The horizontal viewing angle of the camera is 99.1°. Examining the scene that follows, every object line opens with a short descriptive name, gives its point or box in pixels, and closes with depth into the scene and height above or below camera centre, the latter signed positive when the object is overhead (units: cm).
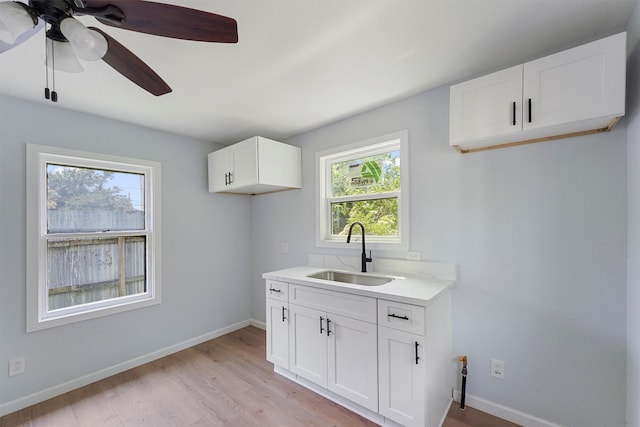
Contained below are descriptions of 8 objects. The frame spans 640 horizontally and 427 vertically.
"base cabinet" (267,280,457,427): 166 -98
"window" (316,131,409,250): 241 +20
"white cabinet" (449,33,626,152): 133 +62
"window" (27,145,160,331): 220 -21
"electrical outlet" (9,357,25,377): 206 -117
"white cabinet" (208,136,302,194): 275 +48
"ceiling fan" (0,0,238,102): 95 +71
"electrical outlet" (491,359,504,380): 187 -109
